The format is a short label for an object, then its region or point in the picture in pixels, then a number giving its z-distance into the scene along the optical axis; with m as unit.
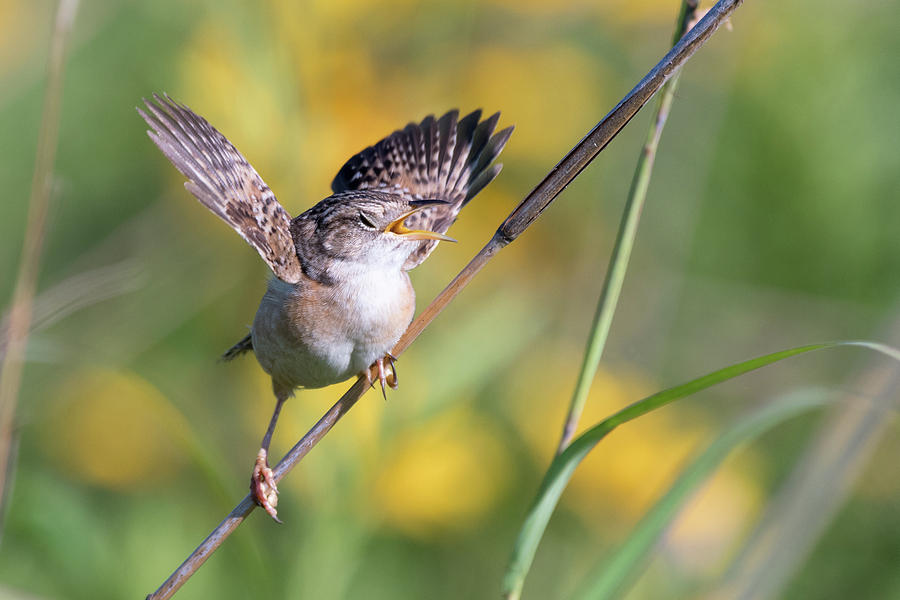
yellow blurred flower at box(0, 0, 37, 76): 11.41
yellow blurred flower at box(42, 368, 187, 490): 8.98
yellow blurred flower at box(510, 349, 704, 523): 8.64
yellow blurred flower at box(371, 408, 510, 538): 8.09
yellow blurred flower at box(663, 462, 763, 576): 8.17
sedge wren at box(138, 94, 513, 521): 5.21
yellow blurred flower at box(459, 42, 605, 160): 10.20
